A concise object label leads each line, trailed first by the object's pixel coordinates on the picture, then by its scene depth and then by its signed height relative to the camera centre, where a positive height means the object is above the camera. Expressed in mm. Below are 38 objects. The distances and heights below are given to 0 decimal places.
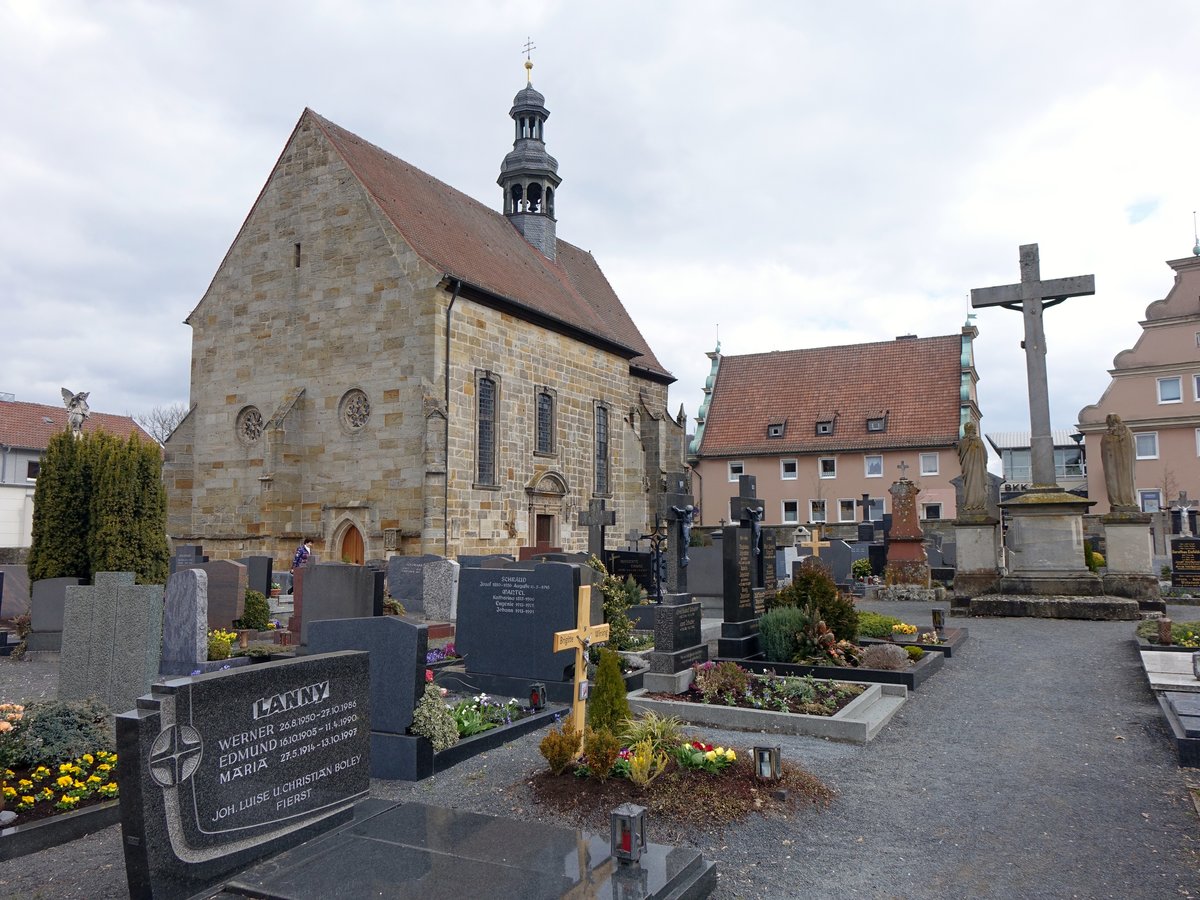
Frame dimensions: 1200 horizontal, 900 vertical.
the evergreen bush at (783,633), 9969 -1189
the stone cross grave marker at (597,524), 17609 +254
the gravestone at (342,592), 10633 -686
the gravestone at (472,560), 16078 -464
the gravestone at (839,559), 21094 -676
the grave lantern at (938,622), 11719 -1273
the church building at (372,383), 20703 +4181
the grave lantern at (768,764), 5535 -1530
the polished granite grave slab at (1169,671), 8177 -1524
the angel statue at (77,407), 17391 +2852
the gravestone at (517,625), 9109 -986
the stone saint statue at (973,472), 17203 +1229
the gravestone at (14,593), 14305 -864
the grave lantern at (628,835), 3943 -1425
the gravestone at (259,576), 16141 -700
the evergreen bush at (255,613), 12758 -1133
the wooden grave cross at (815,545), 21197 -314
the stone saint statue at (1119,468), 15406 +1151
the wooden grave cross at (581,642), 6203 -827
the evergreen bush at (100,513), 13133 +449
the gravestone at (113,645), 8141 -1016
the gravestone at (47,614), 12052 -1046
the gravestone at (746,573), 10383 -533
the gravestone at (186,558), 16025 -362
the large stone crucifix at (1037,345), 15164 +3378
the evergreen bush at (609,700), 5891 -1171
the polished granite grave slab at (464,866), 3707 -1547
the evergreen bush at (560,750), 5734 -1471
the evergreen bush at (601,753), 5539 -1444
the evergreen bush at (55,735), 5742 -1377
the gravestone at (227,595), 12656 -841
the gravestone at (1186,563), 17875 -744
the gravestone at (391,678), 6387 -1076
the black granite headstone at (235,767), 3717 -1128
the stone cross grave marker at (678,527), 10055 +98
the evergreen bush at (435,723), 6488 -1455
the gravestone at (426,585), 13953 -831
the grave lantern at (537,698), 8234 -1593
